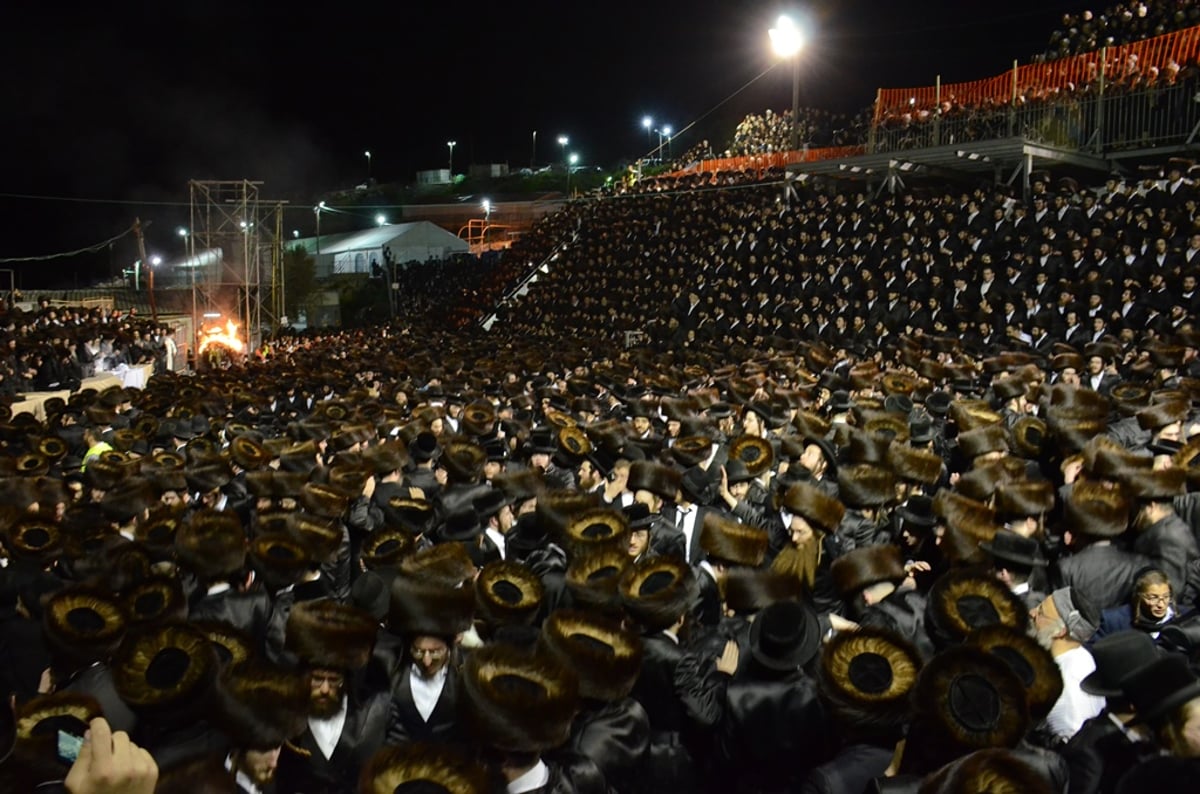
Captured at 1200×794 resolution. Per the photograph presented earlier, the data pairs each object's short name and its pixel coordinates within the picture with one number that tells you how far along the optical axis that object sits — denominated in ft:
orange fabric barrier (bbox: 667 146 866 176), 89.04
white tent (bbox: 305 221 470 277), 180.65
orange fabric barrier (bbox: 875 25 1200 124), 70.44
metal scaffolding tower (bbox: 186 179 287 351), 105.81
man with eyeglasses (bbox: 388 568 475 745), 12.85
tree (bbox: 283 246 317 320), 154.30
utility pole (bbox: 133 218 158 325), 94.88
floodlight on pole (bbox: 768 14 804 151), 75.31
